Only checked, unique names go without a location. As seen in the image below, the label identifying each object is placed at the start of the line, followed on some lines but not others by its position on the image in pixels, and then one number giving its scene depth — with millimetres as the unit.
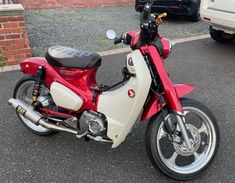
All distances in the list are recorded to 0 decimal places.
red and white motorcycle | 2227
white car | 4465
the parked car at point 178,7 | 6820
